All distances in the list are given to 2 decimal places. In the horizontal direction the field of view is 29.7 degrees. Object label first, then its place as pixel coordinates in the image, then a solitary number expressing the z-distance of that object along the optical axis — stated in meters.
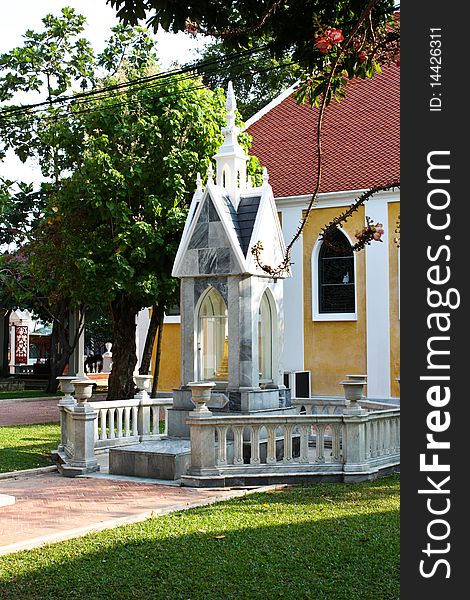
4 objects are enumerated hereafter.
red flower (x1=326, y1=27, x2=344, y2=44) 5.07
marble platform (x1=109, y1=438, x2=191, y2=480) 13.34
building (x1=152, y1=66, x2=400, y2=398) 24.11
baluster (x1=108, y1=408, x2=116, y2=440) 15.79
